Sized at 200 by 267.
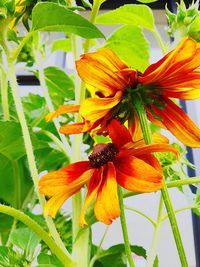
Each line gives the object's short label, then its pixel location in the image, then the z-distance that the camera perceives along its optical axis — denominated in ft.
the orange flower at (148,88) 0.83
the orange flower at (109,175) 0.79
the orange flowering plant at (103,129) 0.83
